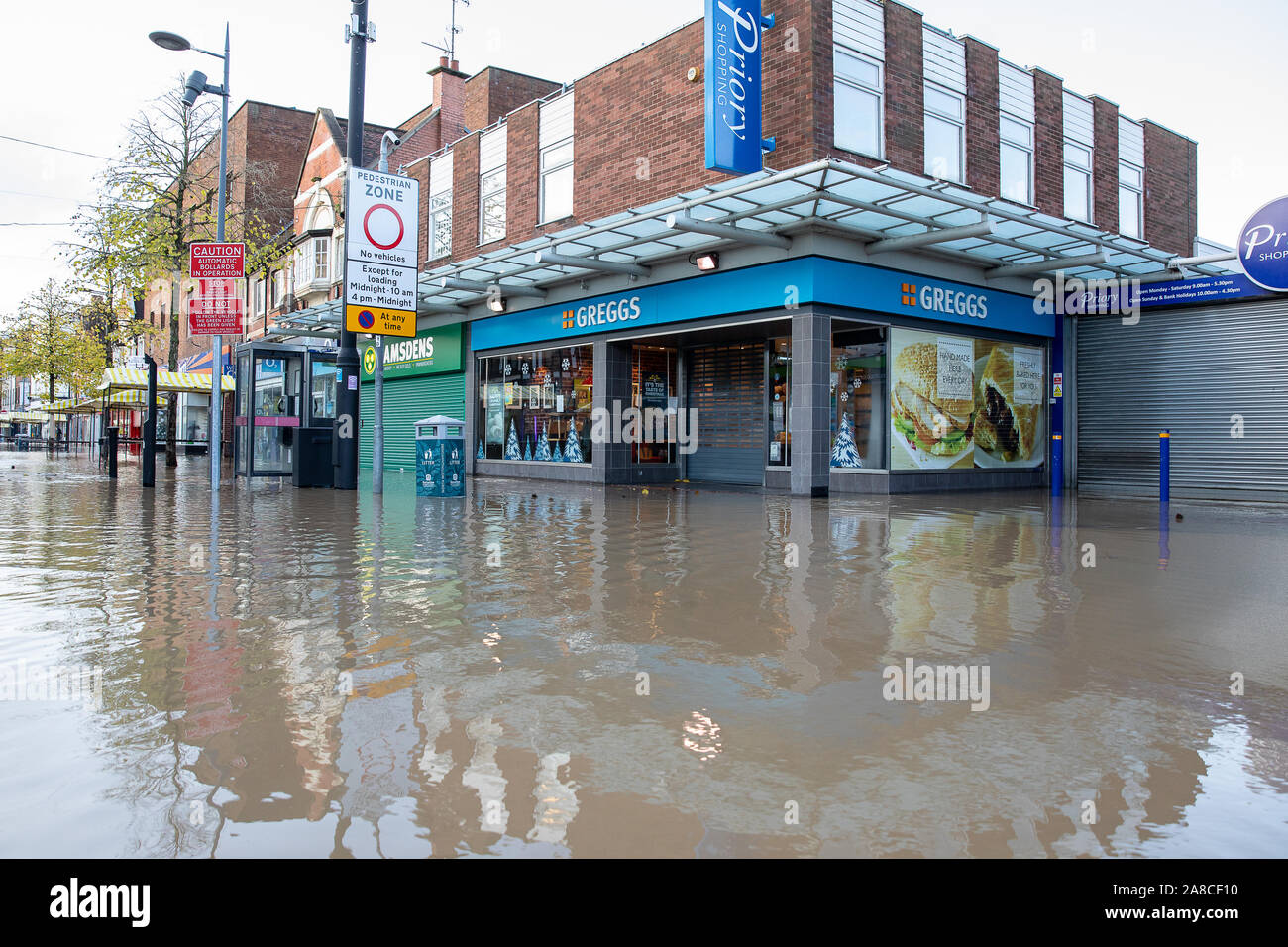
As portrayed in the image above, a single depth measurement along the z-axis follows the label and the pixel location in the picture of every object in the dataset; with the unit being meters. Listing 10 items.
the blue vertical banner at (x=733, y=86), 14.11
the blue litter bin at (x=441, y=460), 14.99
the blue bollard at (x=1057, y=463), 18.17
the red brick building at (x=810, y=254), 15.38
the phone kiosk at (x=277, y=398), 19.17
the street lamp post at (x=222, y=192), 15.91
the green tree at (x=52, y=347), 46.31
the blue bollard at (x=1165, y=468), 14.25
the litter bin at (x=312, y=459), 17.53
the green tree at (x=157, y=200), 22.39
